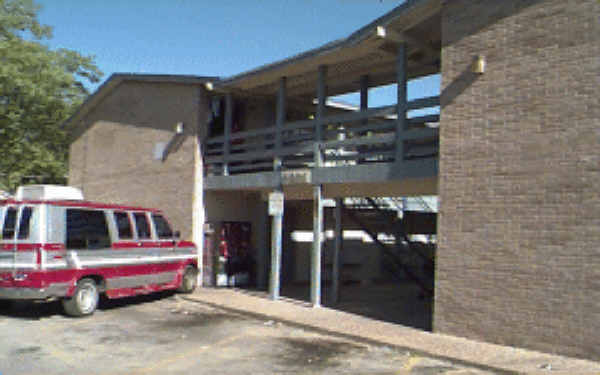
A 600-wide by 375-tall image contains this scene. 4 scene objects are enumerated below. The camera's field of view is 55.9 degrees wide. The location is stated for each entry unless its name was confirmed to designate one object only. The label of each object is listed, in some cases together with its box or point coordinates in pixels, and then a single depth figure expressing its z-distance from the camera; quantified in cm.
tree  2344
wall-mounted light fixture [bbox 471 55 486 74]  880
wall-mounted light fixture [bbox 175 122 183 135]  1523
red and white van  953
